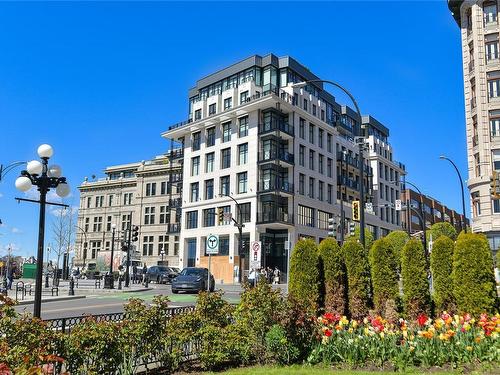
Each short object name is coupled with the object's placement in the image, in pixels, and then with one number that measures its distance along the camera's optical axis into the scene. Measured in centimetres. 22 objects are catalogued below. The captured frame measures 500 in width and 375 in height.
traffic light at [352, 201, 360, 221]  2292
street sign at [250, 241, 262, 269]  2330
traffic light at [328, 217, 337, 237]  2665
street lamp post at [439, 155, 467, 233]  3134
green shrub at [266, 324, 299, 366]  834
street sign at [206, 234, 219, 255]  1758
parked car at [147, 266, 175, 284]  4741
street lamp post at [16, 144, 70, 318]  1219
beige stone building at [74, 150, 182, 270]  7512
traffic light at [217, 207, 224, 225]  4288
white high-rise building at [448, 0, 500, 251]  3947
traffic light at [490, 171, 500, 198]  2291
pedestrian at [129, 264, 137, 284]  5042
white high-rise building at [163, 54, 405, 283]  5344
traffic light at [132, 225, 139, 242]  3876
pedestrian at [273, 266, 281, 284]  4598
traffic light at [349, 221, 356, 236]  2707
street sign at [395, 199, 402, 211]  4306
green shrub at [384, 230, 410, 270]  5367
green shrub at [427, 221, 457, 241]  6256
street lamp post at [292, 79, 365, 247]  1711
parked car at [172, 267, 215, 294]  3136
